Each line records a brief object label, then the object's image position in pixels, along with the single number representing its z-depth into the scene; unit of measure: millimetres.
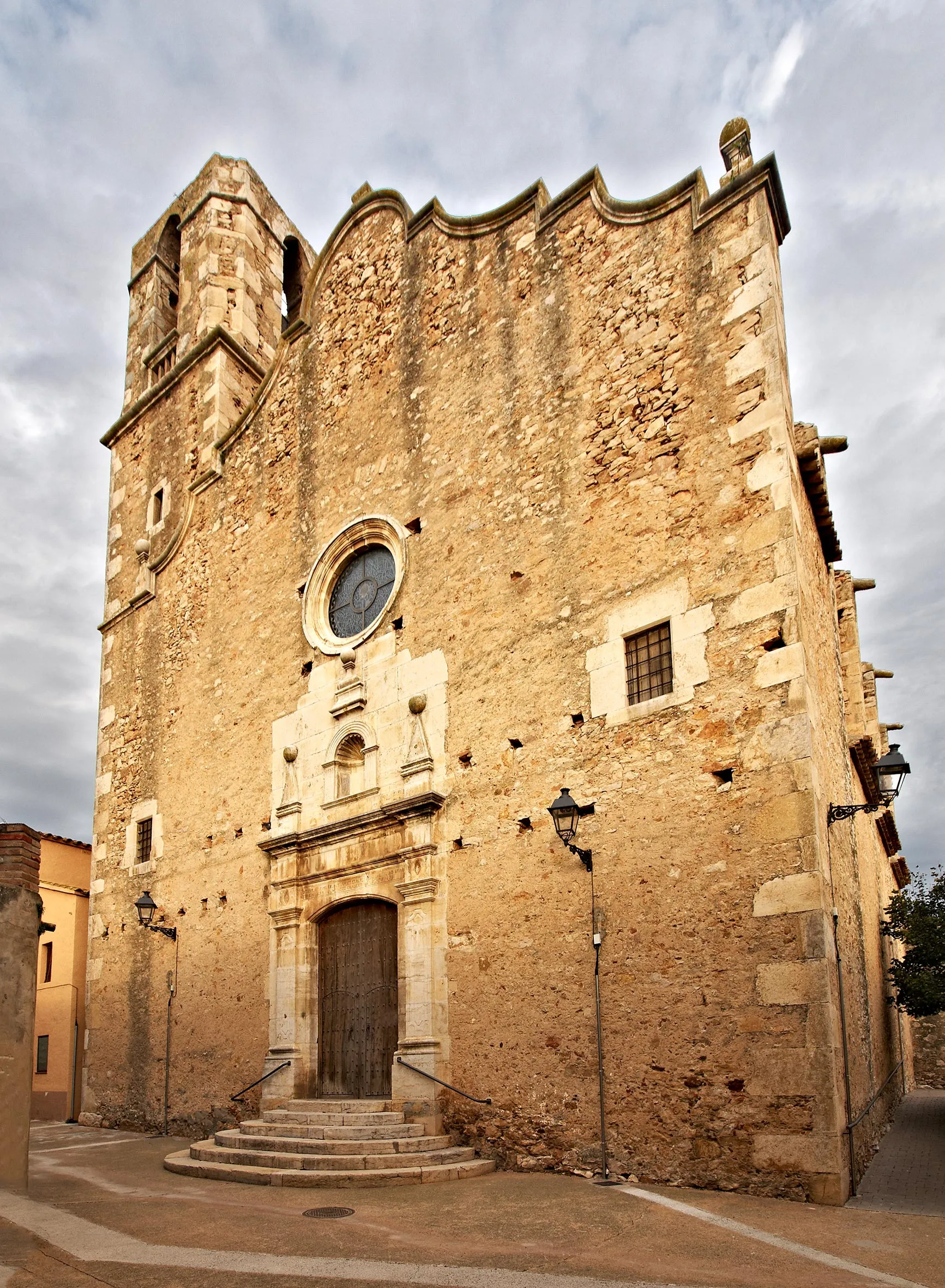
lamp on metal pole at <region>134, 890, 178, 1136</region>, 13500
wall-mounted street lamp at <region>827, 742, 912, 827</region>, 8359
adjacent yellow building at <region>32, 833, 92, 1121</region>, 16703
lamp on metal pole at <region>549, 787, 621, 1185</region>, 8812
